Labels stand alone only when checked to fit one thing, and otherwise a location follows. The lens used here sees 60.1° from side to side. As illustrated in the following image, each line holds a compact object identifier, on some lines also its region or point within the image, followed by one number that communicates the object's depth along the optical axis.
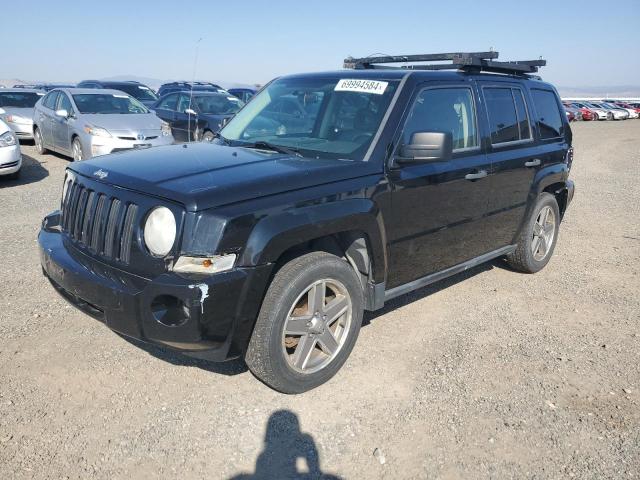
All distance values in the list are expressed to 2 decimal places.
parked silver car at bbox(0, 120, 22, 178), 9.11
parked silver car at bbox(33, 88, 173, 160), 10.17
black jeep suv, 2.84
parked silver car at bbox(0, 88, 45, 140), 13.84
